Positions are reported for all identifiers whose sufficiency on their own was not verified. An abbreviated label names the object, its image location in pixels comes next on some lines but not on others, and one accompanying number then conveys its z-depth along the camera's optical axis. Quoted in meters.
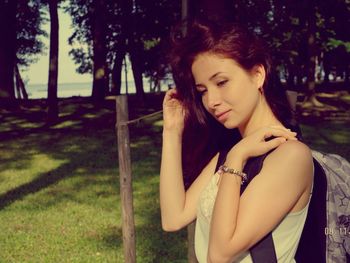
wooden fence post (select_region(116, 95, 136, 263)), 3.84
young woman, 1.87
